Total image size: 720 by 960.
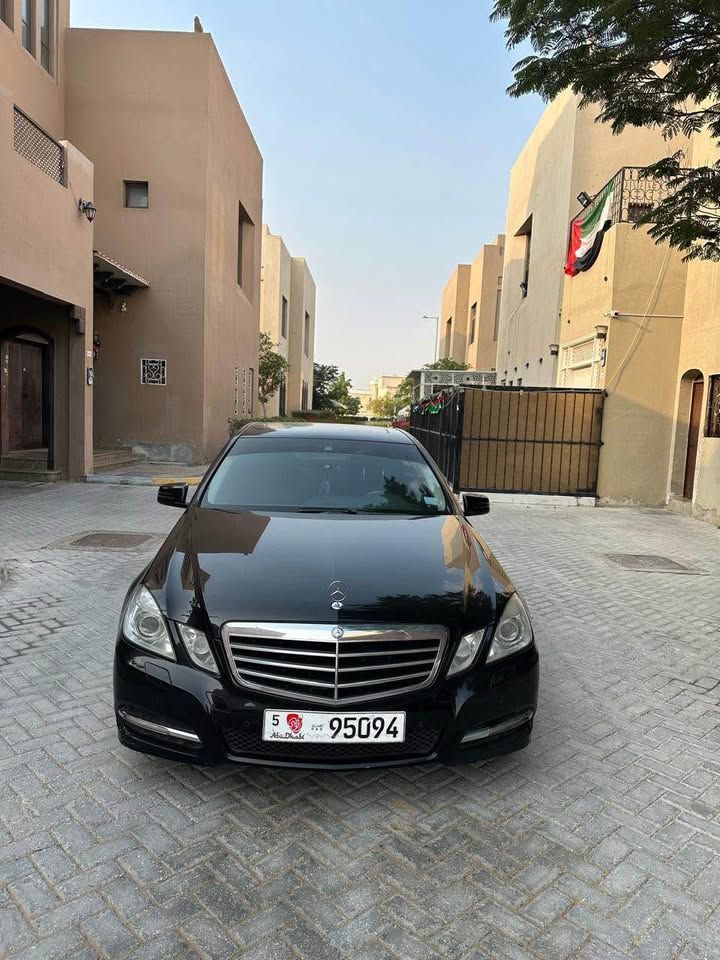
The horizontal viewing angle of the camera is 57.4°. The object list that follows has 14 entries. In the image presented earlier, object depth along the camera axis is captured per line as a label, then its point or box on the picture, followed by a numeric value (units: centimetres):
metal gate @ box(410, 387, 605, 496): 1287
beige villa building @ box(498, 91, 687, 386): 1628
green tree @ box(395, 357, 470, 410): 4003
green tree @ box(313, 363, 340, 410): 6919
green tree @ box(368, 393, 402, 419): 8062
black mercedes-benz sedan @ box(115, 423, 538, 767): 256
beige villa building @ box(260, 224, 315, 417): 4006
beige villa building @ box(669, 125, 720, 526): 1100
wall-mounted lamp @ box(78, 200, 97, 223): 1260
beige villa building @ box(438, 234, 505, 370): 3769
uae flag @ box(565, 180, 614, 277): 1295
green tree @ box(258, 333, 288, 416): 3291
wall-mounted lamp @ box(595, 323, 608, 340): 1254
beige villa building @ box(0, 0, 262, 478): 1558
